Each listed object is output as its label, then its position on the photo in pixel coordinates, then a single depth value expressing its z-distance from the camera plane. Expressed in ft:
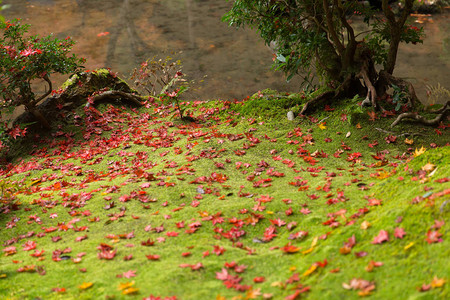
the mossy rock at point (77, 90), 22.88
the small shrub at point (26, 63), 19.60
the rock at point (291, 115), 18.83
